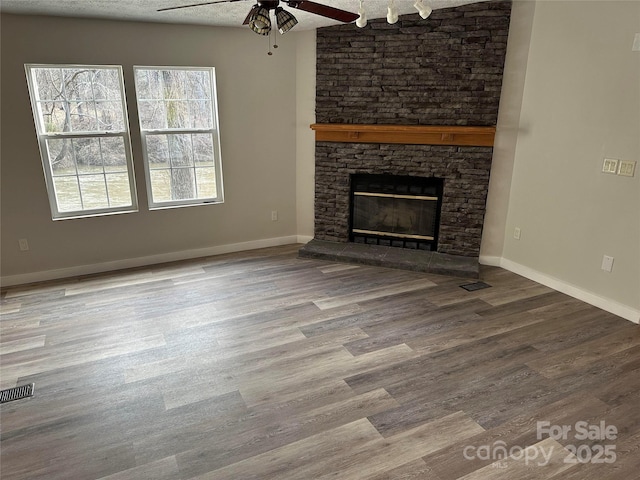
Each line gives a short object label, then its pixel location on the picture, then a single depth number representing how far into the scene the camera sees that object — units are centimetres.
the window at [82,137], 377
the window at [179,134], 413
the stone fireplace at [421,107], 396
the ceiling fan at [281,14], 226
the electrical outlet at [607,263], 339
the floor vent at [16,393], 240
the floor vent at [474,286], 383
